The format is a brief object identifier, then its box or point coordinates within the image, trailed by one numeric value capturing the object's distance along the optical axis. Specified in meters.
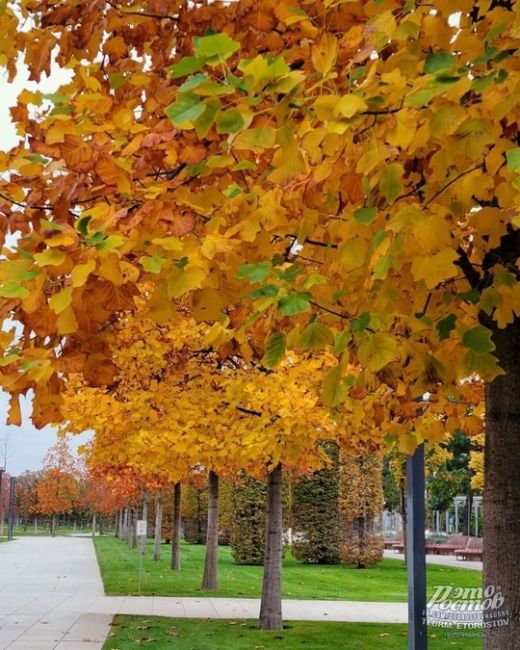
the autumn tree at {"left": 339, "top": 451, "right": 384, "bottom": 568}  25.52
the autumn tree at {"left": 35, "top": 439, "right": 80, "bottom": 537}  57.16
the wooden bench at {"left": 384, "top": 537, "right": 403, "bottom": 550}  45.14
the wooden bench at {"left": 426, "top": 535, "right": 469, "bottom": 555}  35.06
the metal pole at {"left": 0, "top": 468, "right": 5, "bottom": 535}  60.12
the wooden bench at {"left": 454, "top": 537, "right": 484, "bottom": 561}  29.48
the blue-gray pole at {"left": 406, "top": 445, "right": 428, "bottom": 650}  5.32
